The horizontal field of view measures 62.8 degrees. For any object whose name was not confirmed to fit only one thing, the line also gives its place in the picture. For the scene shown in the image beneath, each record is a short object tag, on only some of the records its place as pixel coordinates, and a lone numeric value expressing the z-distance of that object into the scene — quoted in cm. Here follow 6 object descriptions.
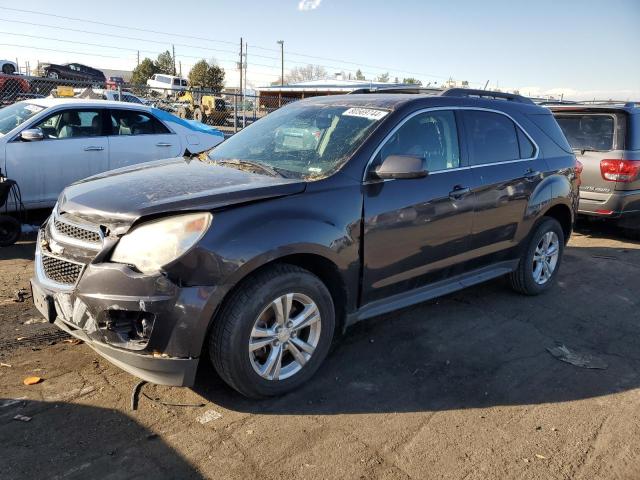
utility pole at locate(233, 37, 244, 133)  1465
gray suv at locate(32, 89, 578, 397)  282
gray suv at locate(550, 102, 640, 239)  749
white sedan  665
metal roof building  3734
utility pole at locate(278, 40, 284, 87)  6881
